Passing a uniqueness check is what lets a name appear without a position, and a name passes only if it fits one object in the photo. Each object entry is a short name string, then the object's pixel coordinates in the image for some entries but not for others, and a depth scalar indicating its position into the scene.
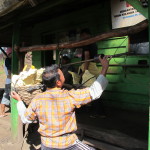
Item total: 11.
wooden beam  2.22
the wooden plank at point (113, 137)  2.89
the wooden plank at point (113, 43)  4.82
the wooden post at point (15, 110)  4.23
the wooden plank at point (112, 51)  4.87
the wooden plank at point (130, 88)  4.46
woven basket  2.83
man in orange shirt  2.11
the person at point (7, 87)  6.12
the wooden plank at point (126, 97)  4.51
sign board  4.48
